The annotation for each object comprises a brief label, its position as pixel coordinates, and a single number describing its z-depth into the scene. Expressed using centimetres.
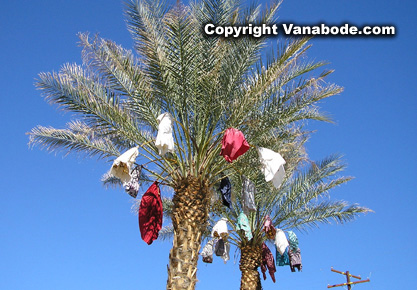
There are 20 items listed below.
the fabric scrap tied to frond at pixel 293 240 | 1244
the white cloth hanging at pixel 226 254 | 1159
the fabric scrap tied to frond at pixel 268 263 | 1315
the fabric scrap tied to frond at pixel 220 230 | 965
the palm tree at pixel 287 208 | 1280
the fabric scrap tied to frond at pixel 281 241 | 1159
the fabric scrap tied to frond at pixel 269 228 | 1208
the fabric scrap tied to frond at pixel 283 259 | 1266
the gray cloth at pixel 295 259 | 1248
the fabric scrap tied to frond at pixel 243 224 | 998
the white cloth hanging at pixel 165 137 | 735
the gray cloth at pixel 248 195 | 948
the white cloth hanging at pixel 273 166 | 775
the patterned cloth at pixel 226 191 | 909
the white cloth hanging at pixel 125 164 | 756
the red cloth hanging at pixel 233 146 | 757
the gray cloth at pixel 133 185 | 855
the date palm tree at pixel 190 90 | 827
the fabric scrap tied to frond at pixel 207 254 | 1172
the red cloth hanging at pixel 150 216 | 794
